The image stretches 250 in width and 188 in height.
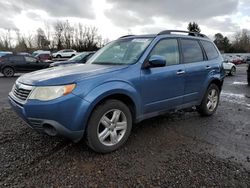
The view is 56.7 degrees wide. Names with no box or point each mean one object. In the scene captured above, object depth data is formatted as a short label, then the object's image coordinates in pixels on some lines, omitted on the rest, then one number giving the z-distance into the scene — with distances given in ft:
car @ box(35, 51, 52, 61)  98.37
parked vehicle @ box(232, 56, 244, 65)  132.14
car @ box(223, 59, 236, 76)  55.66
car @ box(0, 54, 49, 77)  52.22
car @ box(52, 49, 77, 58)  120.92
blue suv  9.53
